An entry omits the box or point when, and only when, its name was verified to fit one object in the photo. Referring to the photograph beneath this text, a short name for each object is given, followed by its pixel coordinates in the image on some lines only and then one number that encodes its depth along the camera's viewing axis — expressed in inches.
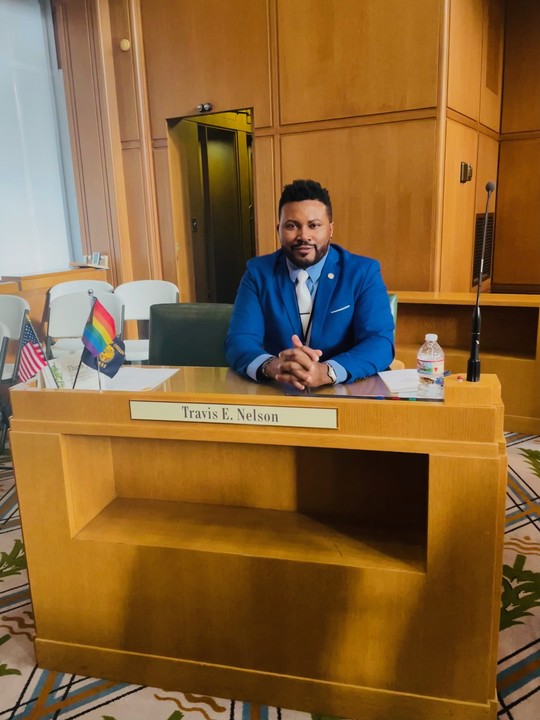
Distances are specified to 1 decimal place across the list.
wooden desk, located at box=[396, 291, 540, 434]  156.8
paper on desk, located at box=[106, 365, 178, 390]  71.2
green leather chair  108.7
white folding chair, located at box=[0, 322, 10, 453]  149.6
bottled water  64.1
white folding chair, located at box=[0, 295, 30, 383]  162.4
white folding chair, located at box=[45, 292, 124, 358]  174.1
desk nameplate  63.0
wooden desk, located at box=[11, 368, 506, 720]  61.5
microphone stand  61.1
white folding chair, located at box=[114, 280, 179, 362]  192.7
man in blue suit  86.3
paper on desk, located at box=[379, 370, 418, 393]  65.5
